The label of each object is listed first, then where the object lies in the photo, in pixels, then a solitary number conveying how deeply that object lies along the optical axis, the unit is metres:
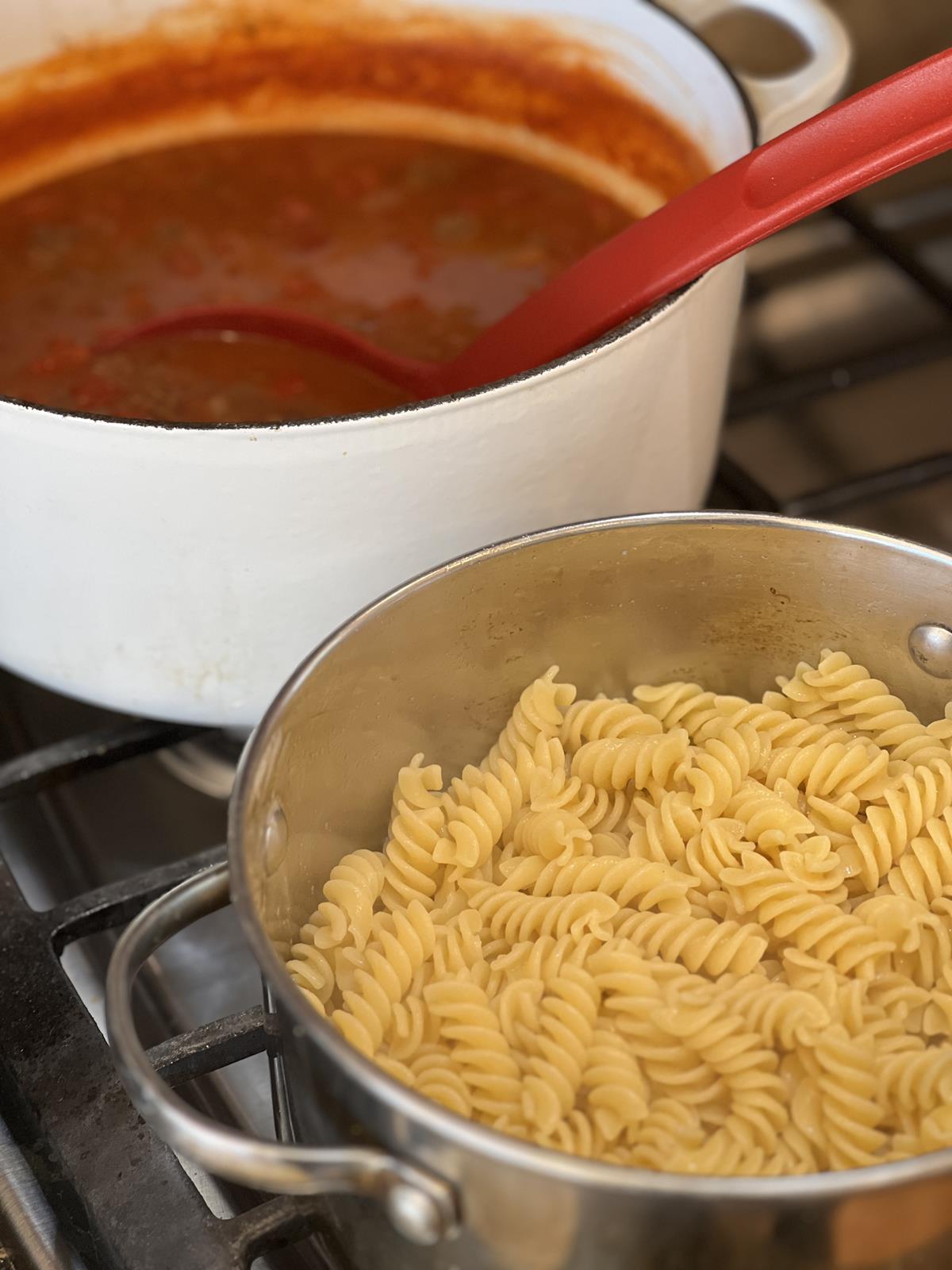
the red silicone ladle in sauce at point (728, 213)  0.87
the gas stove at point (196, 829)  0.78
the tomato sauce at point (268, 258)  1.14
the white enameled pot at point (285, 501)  0.82
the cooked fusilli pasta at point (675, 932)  0.71
